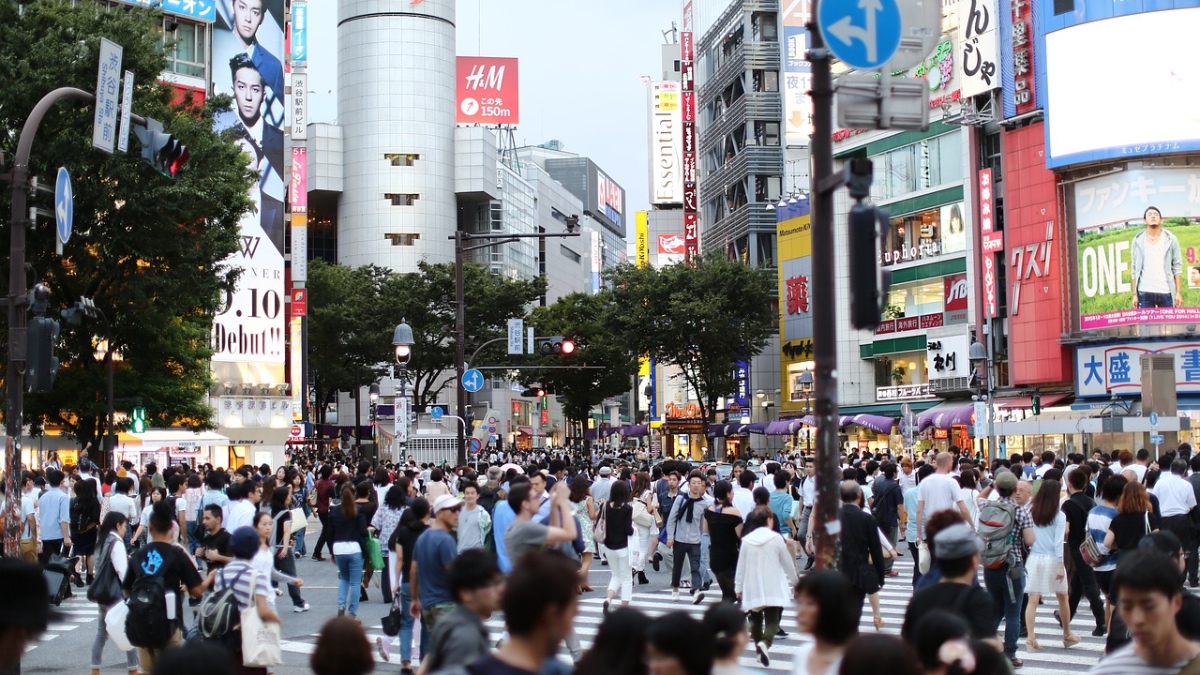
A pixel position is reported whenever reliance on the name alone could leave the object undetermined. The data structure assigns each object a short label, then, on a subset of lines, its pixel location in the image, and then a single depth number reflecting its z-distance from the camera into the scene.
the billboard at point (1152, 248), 47.06
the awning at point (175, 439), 44.34
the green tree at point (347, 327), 62.09
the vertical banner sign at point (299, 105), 90.06
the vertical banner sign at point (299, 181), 71.94
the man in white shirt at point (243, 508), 15.80
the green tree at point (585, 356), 63.64
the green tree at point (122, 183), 27.31
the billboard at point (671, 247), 96.81
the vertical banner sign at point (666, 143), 87.88
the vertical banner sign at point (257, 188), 53.47
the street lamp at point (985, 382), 39.39
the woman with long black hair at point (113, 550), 10.75
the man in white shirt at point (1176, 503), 15.55
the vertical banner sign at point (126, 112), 17.73
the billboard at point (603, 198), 182.12
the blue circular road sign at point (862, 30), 8.76
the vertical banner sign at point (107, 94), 16.56
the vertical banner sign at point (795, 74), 66.12
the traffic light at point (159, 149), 15.15
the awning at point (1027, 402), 50.59
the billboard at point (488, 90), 108.50
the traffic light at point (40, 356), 14.16
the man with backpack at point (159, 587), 9.80
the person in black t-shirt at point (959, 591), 7.10
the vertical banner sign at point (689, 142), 82.25
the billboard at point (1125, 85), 47.16
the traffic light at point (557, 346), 33.50
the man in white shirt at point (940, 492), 15.66
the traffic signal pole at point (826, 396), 8.44
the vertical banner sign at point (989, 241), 52.09
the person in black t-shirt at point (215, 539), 11.16
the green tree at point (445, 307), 59.88
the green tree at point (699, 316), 57.94
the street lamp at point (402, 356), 30.11
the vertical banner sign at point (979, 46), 51.72
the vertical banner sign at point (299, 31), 84.73
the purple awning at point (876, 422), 55.38
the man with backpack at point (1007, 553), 12.38
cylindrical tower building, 96.25
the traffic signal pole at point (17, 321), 14.36
